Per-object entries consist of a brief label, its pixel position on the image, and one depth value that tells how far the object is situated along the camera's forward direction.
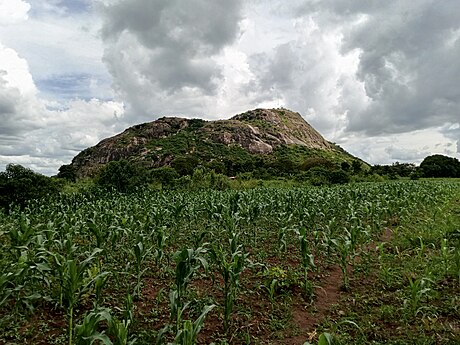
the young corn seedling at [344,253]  6.02
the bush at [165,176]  31.83
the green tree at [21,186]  17.17
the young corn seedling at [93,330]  2.72
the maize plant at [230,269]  4.29
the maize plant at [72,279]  3.61
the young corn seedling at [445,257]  6.12
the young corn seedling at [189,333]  2.95
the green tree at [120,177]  24.92
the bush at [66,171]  50.31
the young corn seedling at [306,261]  5.59
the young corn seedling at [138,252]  5.09
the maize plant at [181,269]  3.81
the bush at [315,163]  63.32
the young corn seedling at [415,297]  4.53
